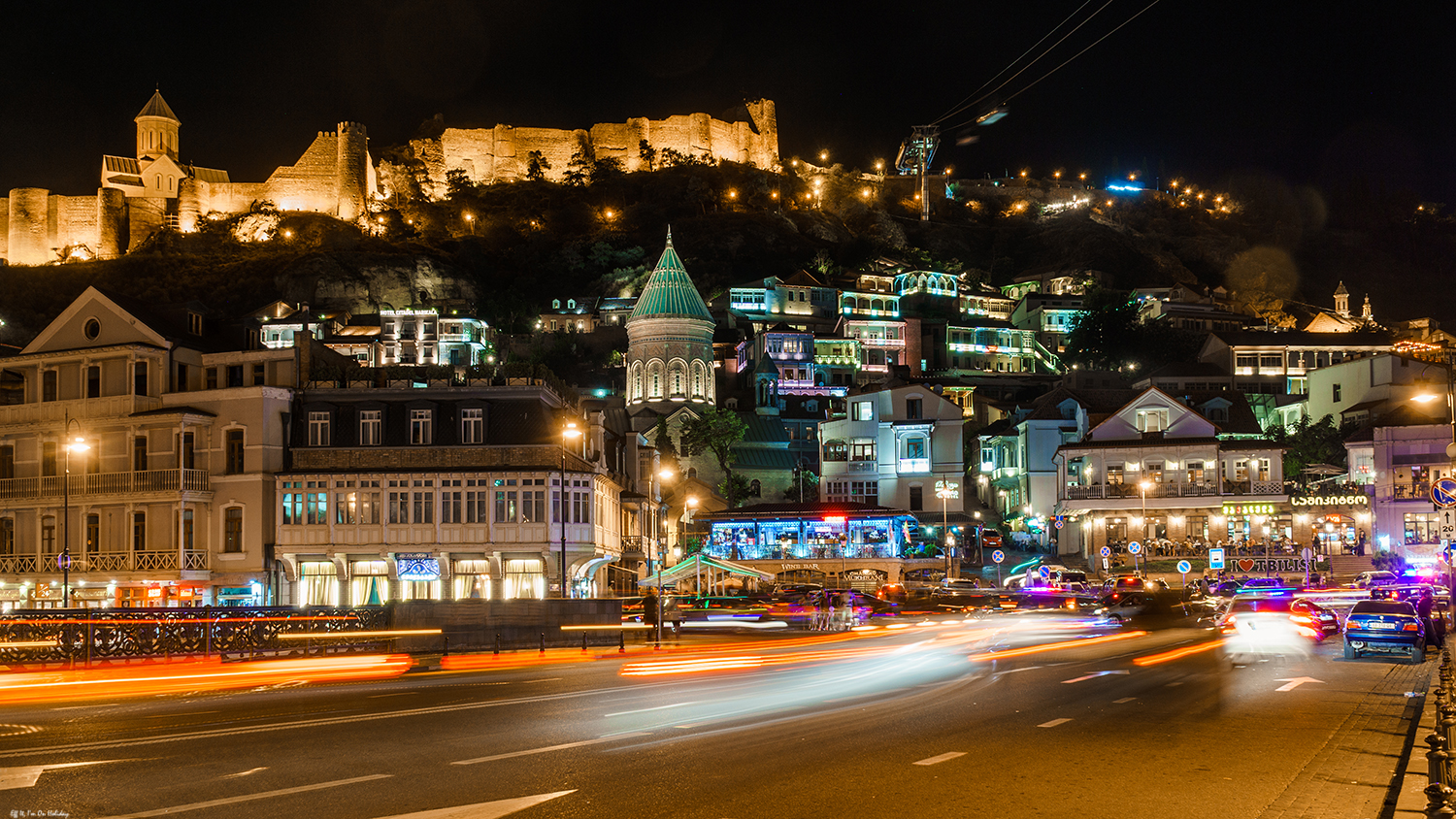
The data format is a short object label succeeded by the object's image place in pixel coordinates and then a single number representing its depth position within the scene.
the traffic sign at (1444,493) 28.38
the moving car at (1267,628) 31.50
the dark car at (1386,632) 27.84
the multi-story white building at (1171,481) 72.12
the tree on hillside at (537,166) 186.62
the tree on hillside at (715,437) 89.94
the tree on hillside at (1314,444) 82.71
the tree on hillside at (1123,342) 132.12
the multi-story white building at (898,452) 83.19
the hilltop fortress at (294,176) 167.25
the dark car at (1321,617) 35.50
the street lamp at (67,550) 39.16
